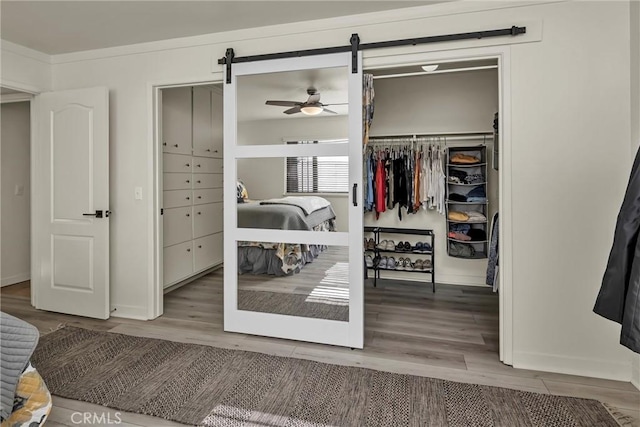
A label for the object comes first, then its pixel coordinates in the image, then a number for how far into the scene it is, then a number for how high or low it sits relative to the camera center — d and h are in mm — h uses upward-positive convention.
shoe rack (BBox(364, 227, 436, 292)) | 4168 -542
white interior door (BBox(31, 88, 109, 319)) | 3148 +30
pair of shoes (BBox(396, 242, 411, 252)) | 4215 -498
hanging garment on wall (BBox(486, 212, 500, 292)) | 2832 -457
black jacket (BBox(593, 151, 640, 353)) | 1218 -259
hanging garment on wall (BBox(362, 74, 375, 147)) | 2615 +809
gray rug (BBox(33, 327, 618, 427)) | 1817 -1098
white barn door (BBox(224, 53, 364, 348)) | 2604 +39
